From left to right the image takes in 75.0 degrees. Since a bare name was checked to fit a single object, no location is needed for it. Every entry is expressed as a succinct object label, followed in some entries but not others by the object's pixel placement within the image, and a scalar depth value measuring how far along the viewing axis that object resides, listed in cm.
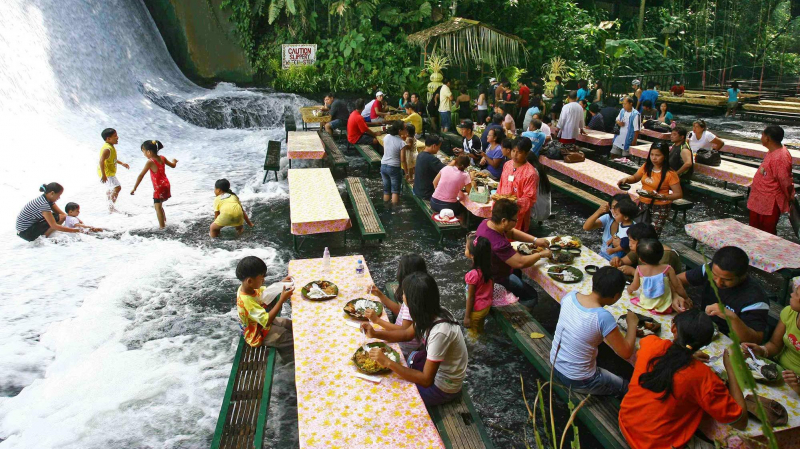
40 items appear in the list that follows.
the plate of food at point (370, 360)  398
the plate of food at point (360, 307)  469
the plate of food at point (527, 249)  594
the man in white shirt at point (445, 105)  1541
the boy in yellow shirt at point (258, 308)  485
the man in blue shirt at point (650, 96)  1611
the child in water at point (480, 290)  536
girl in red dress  885
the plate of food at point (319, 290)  507
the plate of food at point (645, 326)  449
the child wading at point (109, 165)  942
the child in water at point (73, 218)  891
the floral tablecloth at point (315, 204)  780
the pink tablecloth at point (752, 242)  583
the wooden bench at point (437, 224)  815
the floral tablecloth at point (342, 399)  339
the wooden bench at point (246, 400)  406
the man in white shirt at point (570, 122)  1270
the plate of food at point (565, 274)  544
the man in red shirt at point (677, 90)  2114
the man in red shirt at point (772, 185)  706
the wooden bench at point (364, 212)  820
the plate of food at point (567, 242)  615
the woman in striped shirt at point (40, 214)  848
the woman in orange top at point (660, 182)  744
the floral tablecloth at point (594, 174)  905
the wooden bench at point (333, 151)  1194
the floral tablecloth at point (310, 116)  1580
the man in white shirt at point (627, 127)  1218
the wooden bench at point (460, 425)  385
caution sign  2086
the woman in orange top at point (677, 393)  339
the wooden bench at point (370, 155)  1216
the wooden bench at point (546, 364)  397
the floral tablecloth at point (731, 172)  943
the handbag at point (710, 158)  999
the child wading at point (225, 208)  862
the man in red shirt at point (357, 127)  1326
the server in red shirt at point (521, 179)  729
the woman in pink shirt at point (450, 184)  839
